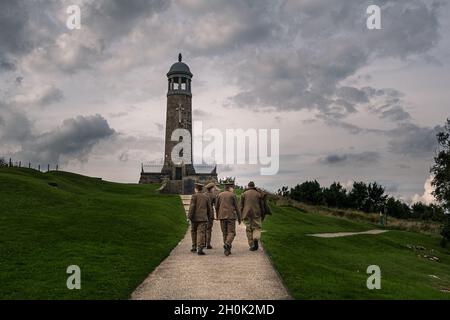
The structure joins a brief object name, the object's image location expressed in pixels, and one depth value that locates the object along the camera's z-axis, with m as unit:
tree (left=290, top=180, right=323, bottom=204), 77.32
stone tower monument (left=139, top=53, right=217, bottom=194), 68.94
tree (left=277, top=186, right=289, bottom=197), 83.69
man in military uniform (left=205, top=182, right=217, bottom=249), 18.84
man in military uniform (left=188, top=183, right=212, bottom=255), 17.11
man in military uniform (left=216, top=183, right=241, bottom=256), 17.39
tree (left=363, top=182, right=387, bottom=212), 76.31
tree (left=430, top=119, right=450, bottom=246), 45.31
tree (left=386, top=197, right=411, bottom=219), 76.56
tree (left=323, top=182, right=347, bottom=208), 76.19
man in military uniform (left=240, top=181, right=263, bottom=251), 17.83
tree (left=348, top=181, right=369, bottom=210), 77.06
